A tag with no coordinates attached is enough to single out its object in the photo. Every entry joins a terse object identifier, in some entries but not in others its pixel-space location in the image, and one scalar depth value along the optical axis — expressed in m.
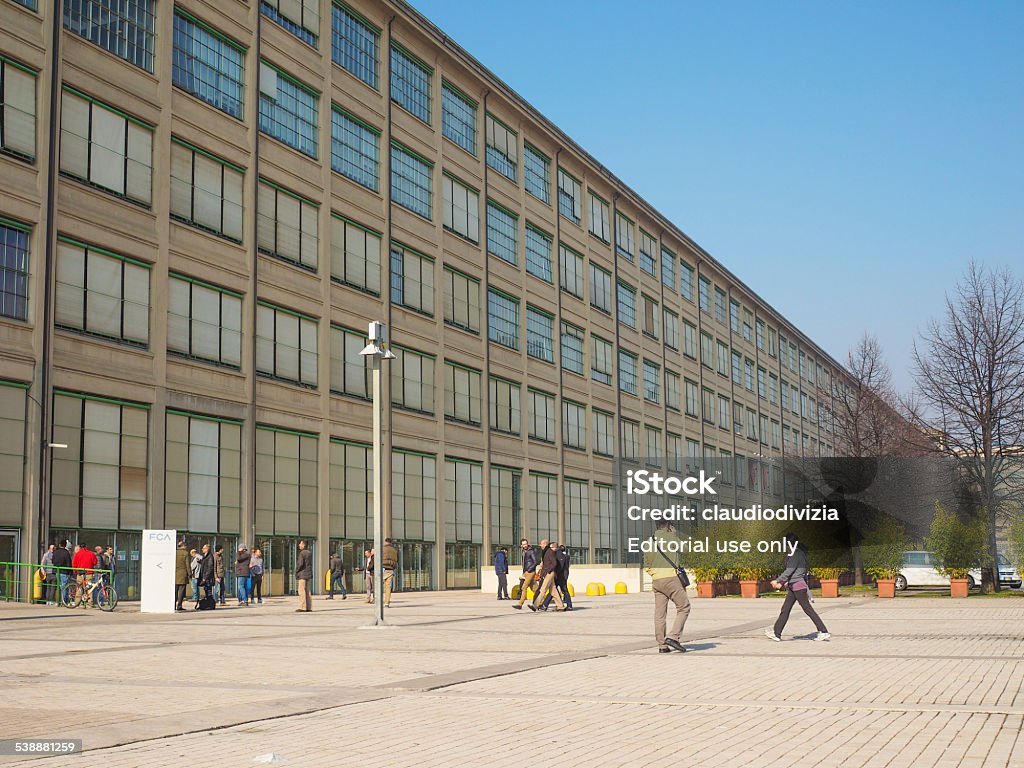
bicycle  31.09
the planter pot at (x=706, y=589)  40.72
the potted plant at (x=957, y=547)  40.34
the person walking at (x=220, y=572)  35.12
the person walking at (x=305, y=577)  30.84
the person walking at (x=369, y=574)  37.22
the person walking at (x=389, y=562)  29.88
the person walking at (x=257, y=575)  36.91
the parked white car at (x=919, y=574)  48.75
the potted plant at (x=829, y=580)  41.78
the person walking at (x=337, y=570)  41.08
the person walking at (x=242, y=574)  35.91
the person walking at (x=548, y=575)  30.08
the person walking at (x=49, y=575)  32.53
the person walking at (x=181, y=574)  31.05
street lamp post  22.88
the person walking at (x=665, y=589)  16.75
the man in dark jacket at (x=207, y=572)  32.50
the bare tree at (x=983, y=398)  42.72
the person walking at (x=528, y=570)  31.61
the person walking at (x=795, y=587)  19.11
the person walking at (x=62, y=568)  31.75
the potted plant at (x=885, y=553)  41.41
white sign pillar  30.32
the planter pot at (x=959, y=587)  40.16
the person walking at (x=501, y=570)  38.77
